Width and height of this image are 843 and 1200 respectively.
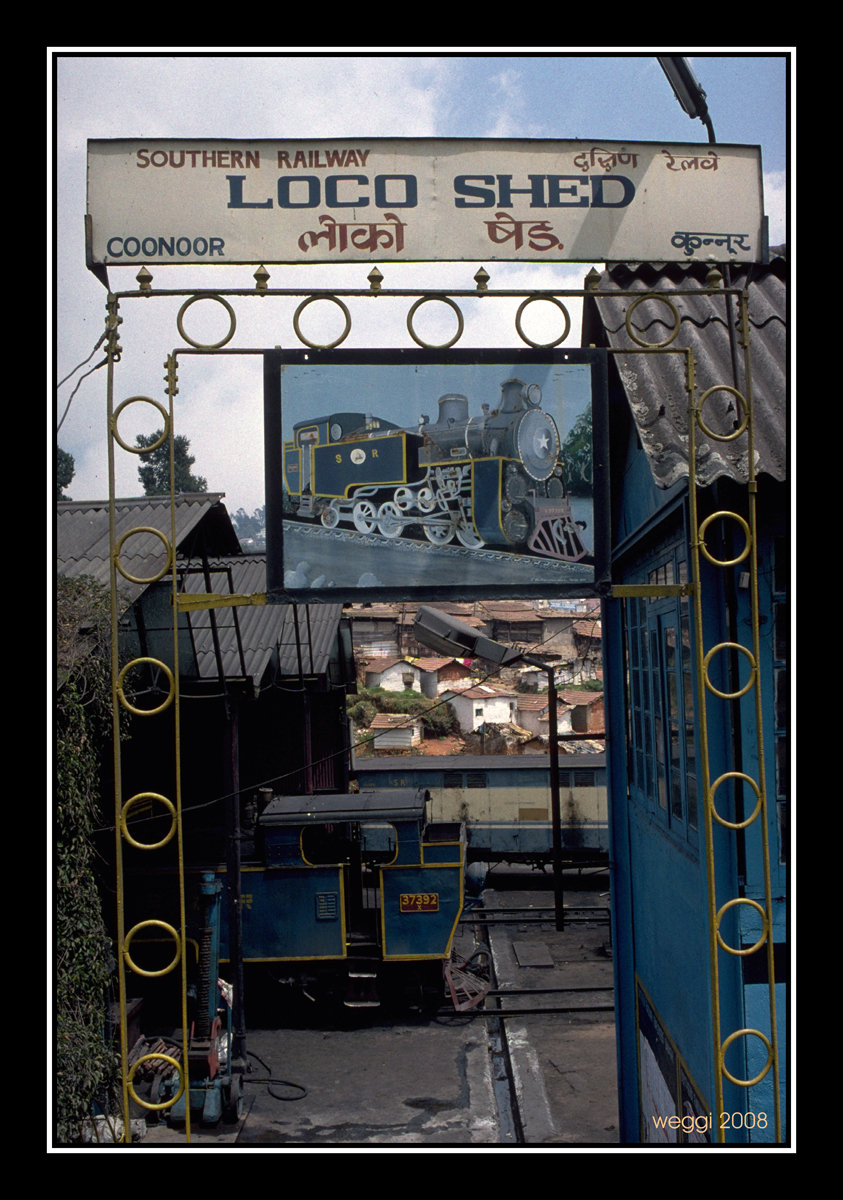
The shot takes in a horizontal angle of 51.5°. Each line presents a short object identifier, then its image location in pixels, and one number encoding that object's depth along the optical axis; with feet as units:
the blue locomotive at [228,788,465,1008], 43.91
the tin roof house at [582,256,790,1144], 10.24
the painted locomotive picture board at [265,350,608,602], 10.30
